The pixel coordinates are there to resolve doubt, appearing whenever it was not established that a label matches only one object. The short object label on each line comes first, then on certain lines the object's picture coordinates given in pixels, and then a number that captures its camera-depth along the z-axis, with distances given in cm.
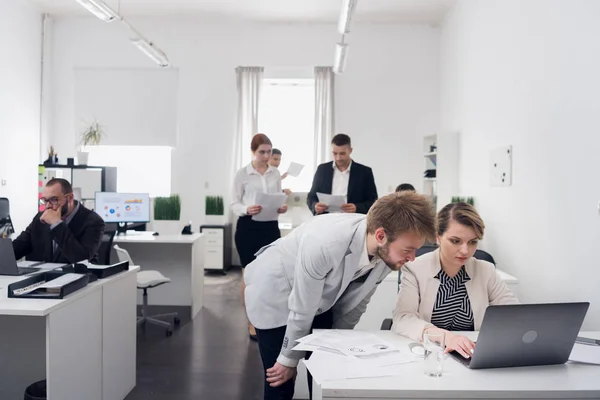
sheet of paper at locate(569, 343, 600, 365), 176
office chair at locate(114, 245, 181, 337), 452
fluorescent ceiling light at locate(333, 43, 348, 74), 637
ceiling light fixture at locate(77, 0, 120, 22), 493
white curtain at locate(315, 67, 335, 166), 799
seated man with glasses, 315
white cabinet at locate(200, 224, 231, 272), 755
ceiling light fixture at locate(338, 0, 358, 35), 504
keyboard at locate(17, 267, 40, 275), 293
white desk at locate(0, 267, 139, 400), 227
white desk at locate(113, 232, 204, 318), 523
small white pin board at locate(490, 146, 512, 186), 458
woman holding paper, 421
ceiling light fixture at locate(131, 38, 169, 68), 643
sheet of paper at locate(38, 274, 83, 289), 234
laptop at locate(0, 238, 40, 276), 287
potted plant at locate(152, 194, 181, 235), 550
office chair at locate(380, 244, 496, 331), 289
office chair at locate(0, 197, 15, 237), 482
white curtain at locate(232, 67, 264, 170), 804
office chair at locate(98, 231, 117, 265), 405
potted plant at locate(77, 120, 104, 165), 789
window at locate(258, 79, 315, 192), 825
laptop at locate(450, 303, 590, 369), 154
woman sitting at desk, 213
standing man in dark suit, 425
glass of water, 158
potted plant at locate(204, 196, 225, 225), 768
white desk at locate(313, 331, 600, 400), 147
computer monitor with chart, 541
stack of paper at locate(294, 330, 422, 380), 159
